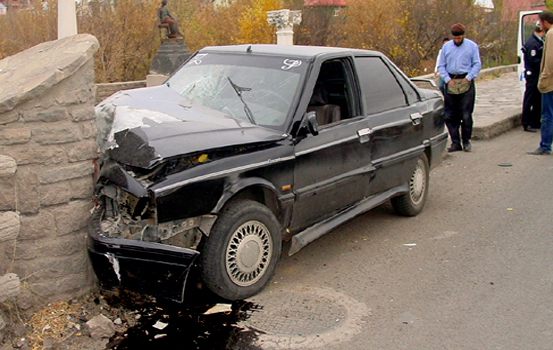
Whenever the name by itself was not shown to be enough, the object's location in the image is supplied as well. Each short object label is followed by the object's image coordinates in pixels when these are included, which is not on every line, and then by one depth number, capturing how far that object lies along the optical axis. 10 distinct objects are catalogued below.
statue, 17.05
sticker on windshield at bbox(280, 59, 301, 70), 4.86
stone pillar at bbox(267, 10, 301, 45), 16.77
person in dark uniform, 9.85
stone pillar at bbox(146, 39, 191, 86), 16.94
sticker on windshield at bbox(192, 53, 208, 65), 5.49
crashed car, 3.70
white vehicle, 11.44
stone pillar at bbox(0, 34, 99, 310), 3.59
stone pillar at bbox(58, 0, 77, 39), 9.55
